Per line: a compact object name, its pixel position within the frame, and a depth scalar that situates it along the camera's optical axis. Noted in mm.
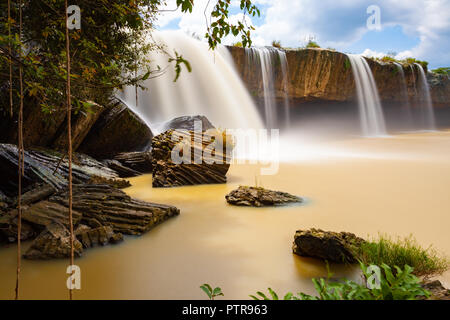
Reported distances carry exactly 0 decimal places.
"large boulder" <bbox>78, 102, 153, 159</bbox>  7789
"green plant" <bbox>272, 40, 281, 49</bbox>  16344
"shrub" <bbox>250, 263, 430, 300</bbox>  1581
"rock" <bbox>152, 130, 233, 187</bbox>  5935
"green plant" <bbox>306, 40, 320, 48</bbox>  16781
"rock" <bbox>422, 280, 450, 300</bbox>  1670
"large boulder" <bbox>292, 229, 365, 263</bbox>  2596
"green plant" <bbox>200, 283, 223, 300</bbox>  1817
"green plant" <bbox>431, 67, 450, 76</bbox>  20891
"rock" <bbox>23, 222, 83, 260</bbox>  2620
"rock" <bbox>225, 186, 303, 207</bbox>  4391
